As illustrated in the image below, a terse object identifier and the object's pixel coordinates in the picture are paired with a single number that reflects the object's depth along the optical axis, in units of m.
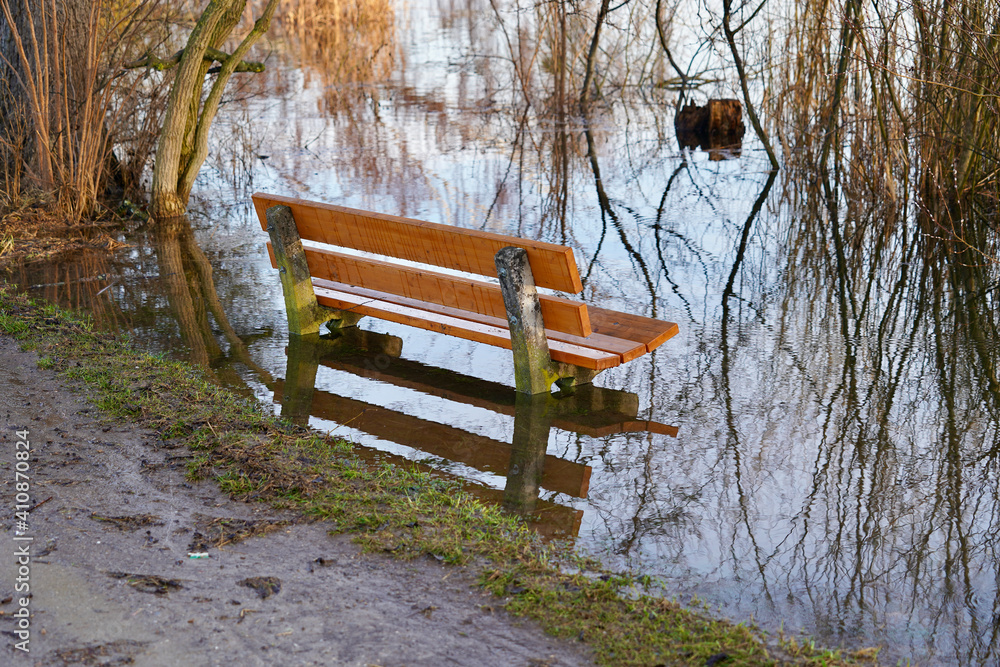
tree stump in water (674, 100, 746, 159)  13.25
